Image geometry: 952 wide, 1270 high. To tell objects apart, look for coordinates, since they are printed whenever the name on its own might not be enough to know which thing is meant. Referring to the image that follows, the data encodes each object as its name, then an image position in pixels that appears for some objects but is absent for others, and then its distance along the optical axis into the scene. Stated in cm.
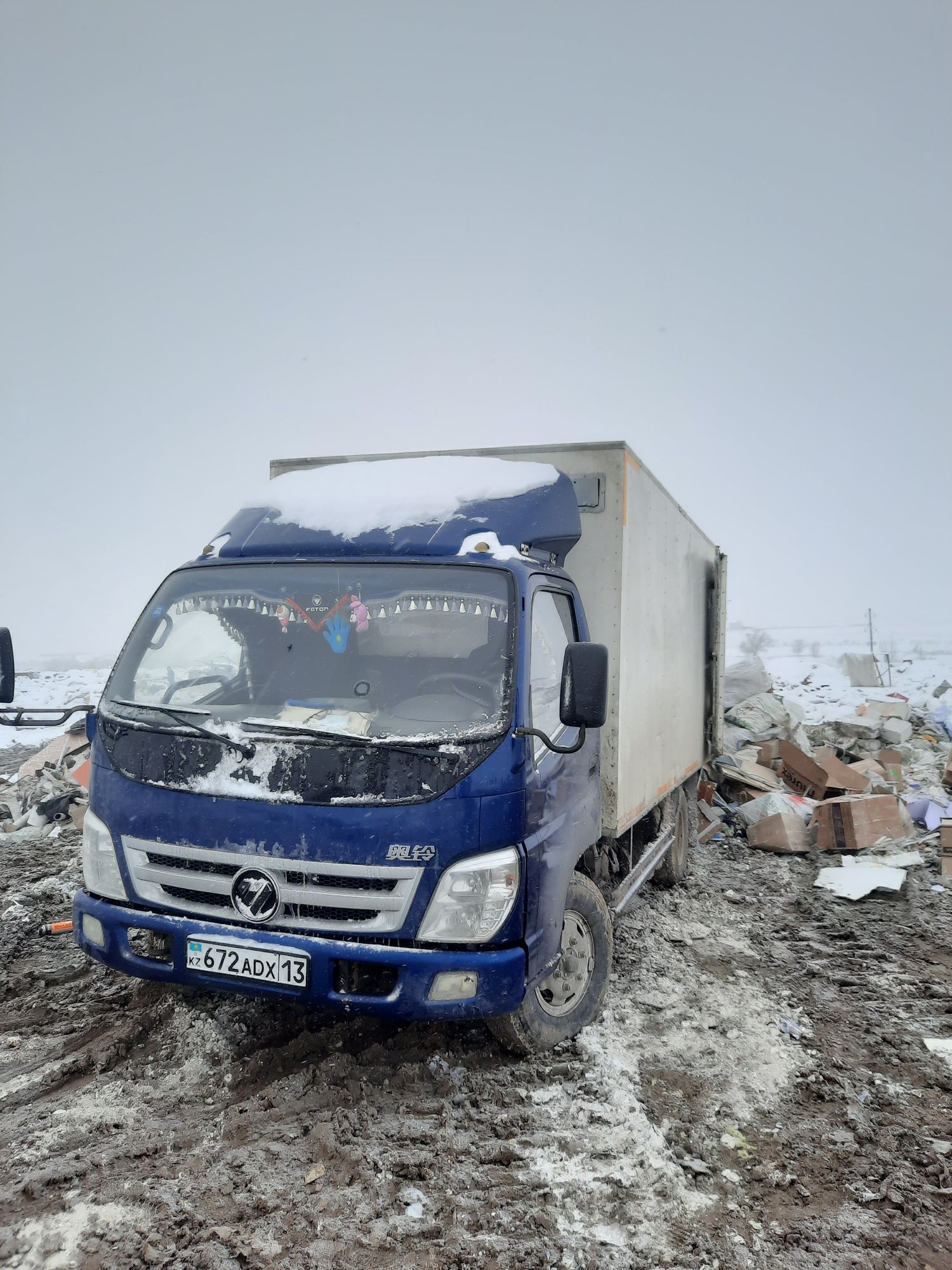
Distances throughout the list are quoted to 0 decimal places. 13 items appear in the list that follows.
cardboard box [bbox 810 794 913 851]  754
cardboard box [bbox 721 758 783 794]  905
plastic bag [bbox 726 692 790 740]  1098
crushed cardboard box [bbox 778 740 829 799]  921
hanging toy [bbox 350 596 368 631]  333
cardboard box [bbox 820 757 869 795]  895
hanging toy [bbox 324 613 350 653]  335
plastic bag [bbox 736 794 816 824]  827
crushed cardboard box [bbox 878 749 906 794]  988
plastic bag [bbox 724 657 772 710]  1166
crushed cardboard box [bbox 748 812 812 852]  773
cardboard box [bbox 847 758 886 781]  980
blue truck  286
